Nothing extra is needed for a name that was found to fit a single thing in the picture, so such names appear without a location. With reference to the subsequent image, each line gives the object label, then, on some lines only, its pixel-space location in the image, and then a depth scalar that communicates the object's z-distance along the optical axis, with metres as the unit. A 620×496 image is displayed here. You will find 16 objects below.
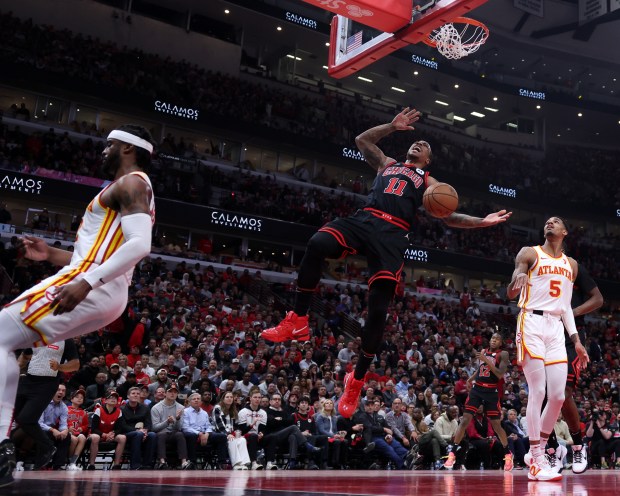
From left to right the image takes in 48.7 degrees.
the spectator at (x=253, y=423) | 11.26
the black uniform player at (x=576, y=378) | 7.64
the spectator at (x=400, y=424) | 13.15
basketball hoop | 9.57
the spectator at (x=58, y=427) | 9.38
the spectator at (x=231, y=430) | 11.01
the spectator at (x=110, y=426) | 10.15
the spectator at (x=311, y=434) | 11.80
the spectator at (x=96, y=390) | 10.95
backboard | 8.22
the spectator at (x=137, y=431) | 10.30
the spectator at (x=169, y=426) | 10.55
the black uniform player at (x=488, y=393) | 12.19
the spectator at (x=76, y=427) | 9.68
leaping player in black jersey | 6.07
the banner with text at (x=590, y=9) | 35.81
